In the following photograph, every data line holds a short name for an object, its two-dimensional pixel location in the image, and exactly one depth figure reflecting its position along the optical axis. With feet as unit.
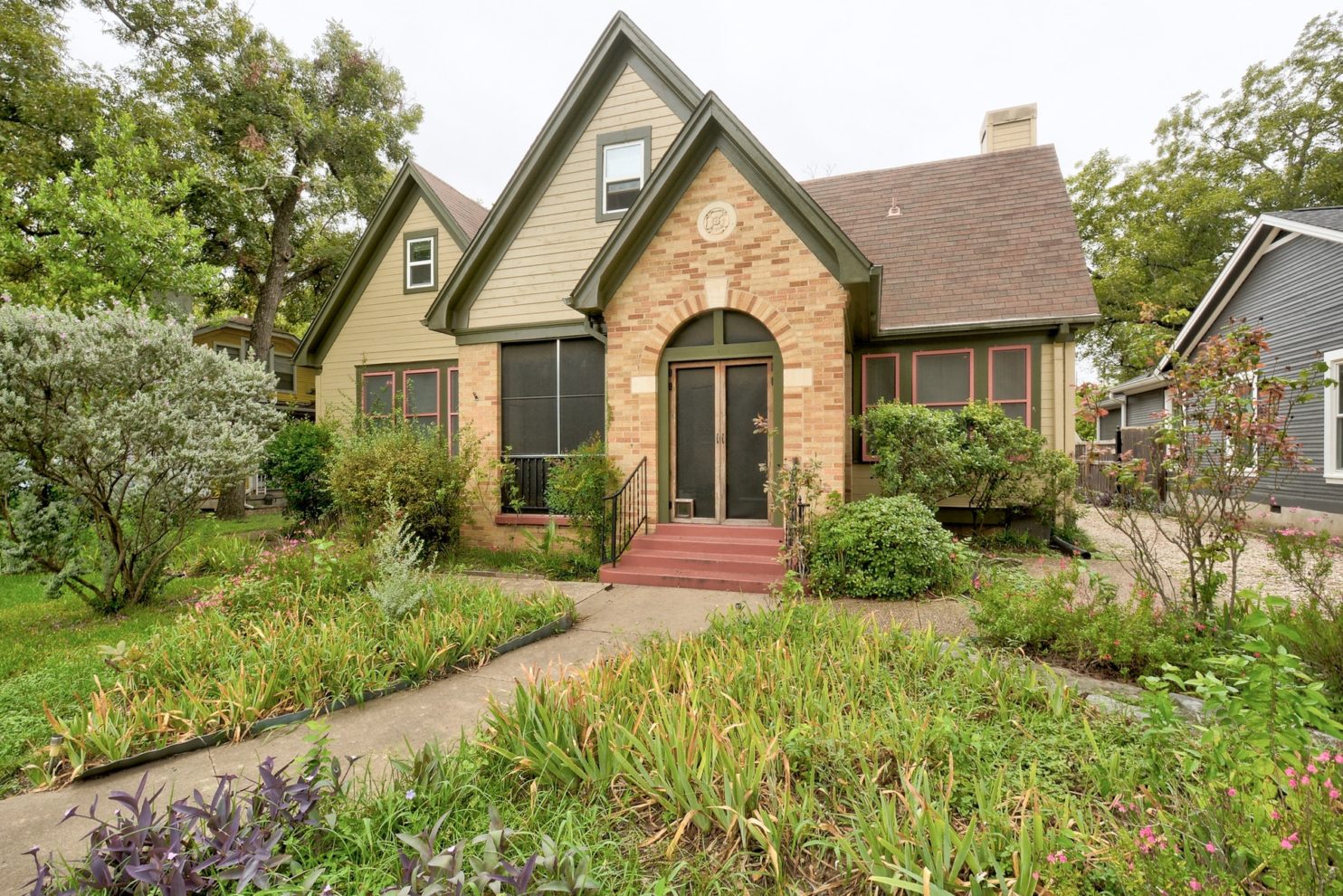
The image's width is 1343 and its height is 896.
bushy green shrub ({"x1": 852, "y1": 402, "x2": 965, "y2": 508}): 25.39
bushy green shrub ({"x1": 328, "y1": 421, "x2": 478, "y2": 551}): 27.22
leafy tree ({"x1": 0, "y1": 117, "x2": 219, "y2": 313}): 33.42
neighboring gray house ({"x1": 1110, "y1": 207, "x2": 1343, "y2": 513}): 34.53
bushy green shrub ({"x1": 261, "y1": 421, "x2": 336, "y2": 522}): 36.78
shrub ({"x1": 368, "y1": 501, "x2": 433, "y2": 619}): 16.07
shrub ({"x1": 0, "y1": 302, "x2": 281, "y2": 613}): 16.63
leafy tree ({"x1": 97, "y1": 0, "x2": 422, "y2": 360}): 49.03
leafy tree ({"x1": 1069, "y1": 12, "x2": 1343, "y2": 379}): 68.44
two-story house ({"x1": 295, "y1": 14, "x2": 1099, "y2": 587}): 24.97
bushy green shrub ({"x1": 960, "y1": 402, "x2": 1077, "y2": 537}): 26.32
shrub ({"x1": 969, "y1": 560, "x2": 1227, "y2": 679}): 12.30
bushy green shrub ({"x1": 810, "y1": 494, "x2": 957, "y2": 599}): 20.21
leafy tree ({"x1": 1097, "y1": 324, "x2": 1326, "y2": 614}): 12.89
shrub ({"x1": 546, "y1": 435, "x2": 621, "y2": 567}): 26.21
